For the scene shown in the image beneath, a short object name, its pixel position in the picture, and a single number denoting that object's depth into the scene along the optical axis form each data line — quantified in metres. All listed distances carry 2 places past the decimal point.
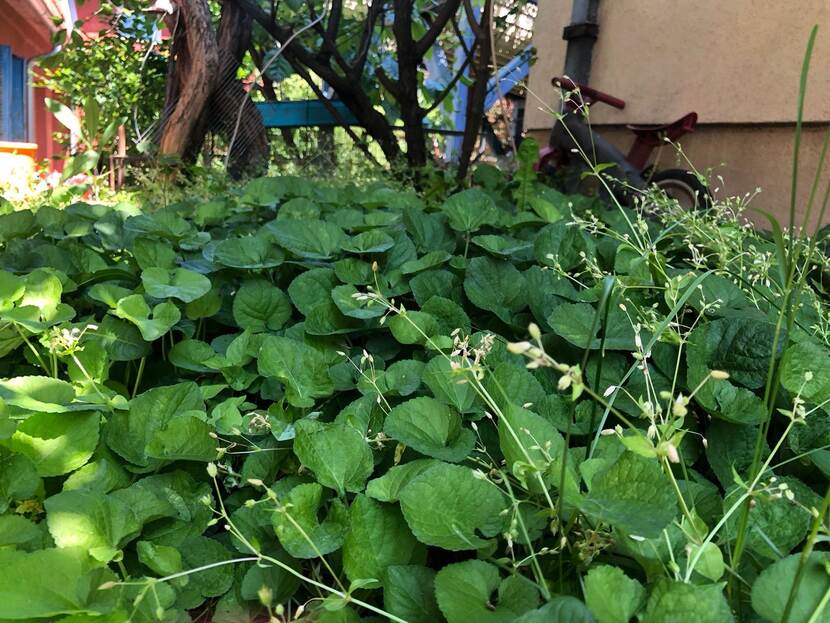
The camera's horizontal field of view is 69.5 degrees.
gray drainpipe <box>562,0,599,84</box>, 3.75
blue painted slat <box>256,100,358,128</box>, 4.88
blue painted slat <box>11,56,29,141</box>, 6.21
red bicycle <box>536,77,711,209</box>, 2.95
